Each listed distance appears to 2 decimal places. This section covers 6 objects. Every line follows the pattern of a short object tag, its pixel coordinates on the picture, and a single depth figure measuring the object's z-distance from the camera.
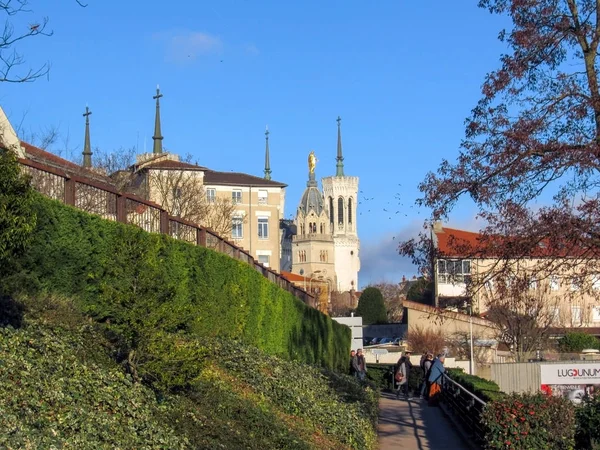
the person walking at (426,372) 33.09
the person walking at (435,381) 30.39
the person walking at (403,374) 36.62
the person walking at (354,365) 37.07
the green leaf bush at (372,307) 116.17
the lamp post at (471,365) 47.12
